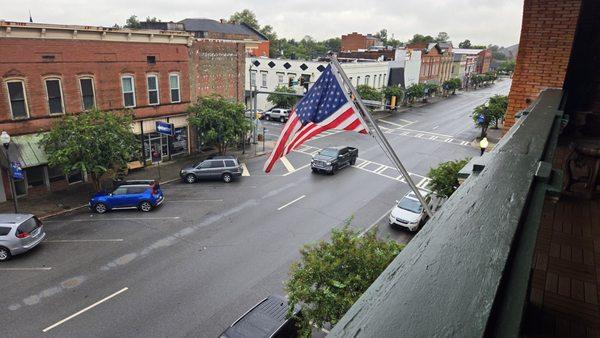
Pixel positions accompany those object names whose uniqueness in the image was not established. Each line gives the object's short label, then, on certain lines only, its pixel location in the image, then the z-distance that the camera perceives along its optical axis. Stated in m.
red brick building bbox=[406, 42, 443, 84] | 73.06
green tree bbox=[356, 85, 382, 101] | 49.56
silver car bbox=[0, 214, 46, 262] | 15.77
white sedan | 18.91
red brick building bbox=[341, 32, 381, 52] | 90.94
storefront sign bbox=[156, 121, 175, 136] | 27.66
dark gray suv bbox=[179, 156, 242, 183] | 26.02
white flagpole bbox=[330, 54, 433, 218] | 7.20
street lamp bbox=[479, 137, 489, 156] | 17.25
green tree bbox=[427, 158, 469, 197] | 15.72
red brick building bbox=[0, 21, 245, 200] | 21.36
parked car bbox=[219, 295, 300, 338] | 10.77
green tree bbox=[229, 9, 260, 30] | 115.44
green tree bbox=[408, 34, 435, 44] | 162.31
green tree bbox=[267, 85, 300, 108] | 46.97
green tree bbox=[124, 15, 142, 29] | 103.34
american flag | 8.12
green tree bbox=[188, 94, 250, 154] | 28.73
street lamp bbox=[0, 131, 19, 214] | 17.65
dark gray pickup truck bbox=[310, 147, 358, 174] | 27.86
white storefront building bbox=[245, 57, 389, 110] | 48.94
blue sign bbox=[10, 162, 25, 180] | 19.83
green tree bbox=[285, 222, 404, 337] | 9.09
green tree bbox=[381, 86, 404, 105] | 55.66
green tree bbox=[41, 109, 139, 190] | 20.69
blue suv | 20.89
